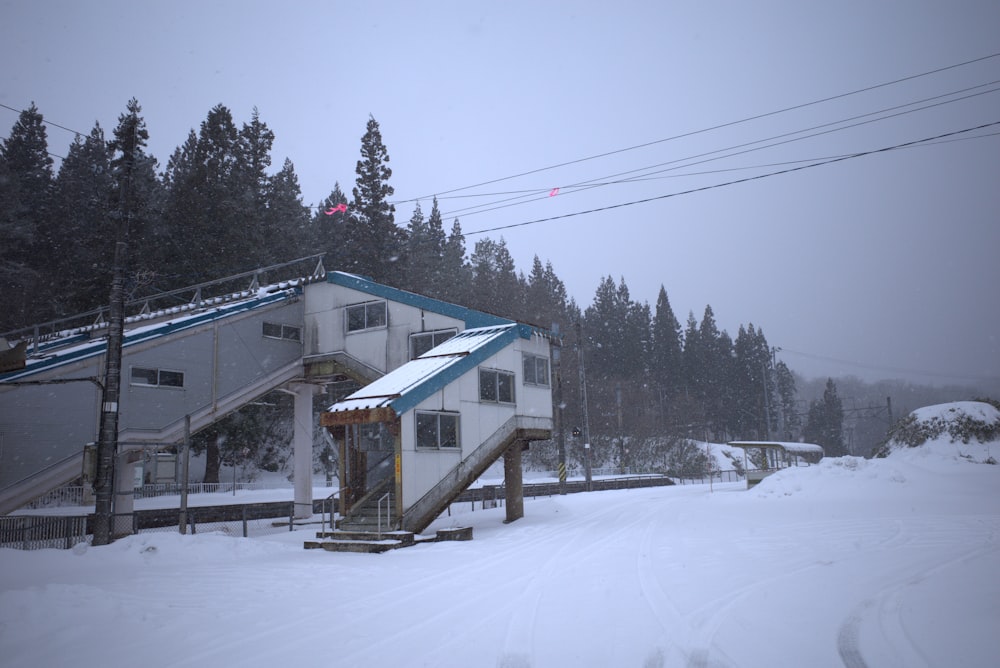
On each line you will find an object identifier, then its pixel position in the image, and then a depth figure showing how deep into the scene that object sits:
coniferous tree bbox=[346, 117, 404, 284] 51.44
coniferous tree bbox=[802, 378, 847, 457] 108.12
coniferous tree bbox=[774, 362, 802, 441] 111.80
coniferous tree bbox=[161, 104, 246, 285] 43.91
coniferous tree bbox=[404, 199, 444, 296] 60.47
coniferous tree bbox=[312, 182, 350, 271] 54.50
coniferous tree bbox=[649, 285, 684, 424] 96.00
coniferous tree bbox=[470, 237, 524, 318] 69.38
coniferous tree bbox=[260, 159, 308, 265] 51.31
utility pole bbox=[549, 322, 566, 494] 27.67
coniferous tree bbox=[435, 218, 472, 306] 65.81
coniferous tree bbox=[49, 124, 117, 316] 42.06
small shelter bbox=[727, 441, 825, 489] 40.53
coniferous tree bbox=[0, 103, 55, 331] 41.50
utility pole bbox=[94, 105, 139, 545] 16.22
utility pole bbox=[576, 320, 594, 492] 39.97
